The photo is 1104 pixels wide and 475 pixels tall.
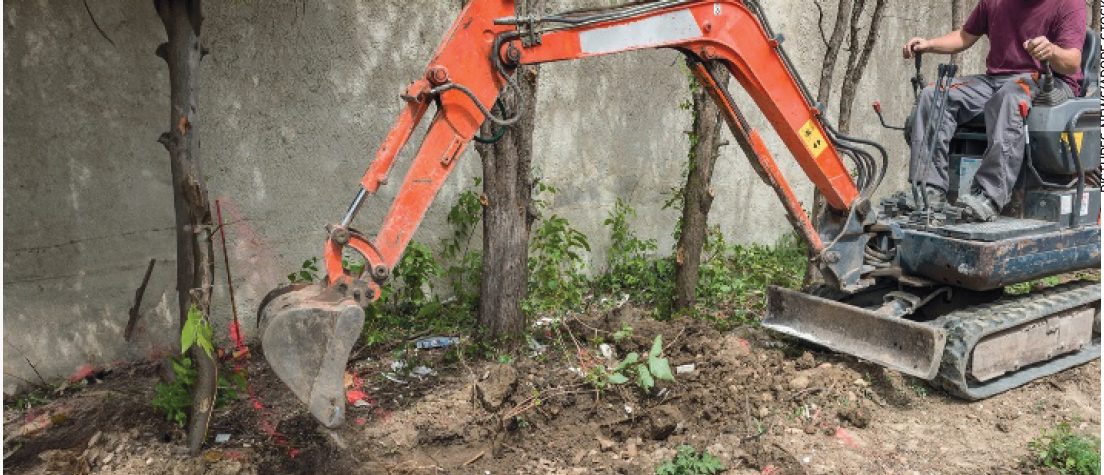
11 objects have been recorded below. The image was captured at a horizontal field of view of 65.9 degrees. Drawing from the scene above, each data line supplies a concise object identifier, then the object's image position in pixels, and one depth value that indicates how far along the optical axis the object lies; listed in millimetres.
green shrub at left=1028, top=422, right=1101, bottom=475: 4277
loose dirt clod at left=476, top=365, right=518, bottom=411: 4855
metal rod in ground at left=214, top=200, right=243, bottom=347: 5719
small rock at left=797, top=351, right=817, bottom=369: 5488
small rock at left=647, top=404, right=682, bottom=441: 4664
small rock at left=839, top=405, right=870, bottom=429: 4824
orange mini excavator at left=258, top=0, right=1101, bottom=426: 3684
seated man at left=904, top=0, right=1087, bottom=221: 5301
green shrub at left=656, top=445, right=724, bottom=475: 4250
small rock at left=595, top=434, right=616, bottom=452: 4574
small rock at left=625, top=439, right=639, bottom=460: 4492
